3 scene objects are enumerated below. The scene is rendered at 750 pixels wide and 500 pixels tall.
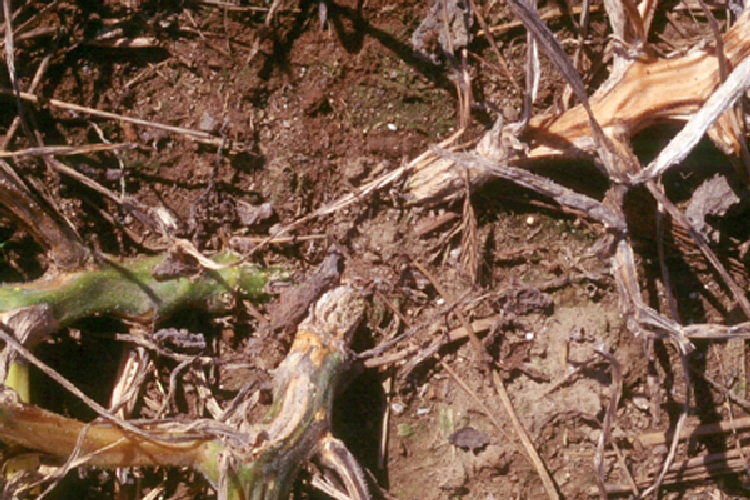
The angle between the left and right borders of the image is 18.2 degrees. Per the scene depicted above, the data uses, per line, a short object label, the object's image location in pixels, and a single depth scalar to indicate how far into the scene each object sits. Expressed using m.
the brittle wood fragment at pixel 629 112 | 0.53
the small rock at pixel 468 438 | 0.56
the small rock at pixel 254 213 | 0.56
